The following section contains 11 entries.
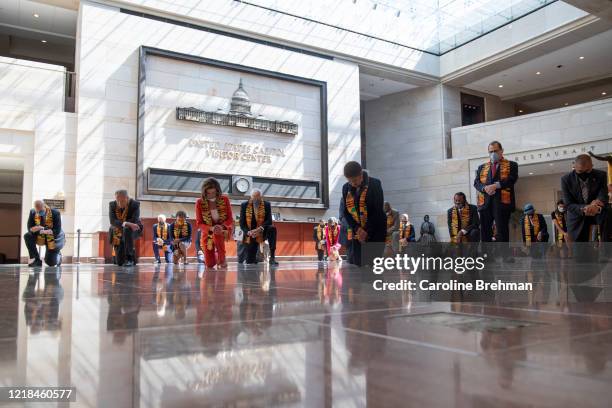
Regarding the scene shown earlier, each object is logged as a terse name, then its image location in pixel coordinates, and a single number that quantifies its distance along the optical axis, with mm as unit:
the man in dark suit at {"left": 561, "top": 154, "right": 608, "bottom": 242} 5566
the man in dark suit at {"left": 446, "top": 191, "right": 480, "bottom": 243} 8492
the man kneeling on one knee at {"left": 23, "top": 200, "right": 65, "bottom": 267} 9883
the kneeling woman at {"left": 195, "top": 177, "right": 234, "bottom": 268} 7688
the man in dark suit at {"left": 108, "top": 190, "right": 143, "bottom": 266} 8891
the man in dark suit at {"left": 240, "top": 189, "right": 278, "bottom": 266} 8898
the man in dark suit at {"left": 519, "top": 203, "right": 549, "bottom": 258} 11328
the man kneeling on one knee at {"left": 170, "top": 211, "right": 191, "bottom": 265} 12219
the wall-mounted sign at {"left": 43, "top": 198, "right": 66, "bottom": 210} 14852
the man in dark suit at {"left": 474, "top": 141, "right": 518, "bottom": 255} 6434
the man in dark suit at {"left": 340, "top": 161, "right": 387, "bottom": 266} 5453
